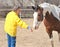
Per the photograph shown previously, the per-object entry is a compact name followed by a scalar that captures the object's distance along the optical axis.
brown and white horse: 6.64
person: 6.27
